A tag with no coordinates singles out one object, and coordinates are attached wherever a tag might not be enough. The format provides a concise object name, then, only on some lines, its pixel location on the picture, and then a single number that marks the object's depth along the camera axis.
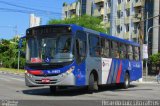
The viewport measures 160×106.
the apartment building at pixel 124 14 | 56.90
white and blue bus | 15.24
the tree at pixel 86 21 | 53.05
